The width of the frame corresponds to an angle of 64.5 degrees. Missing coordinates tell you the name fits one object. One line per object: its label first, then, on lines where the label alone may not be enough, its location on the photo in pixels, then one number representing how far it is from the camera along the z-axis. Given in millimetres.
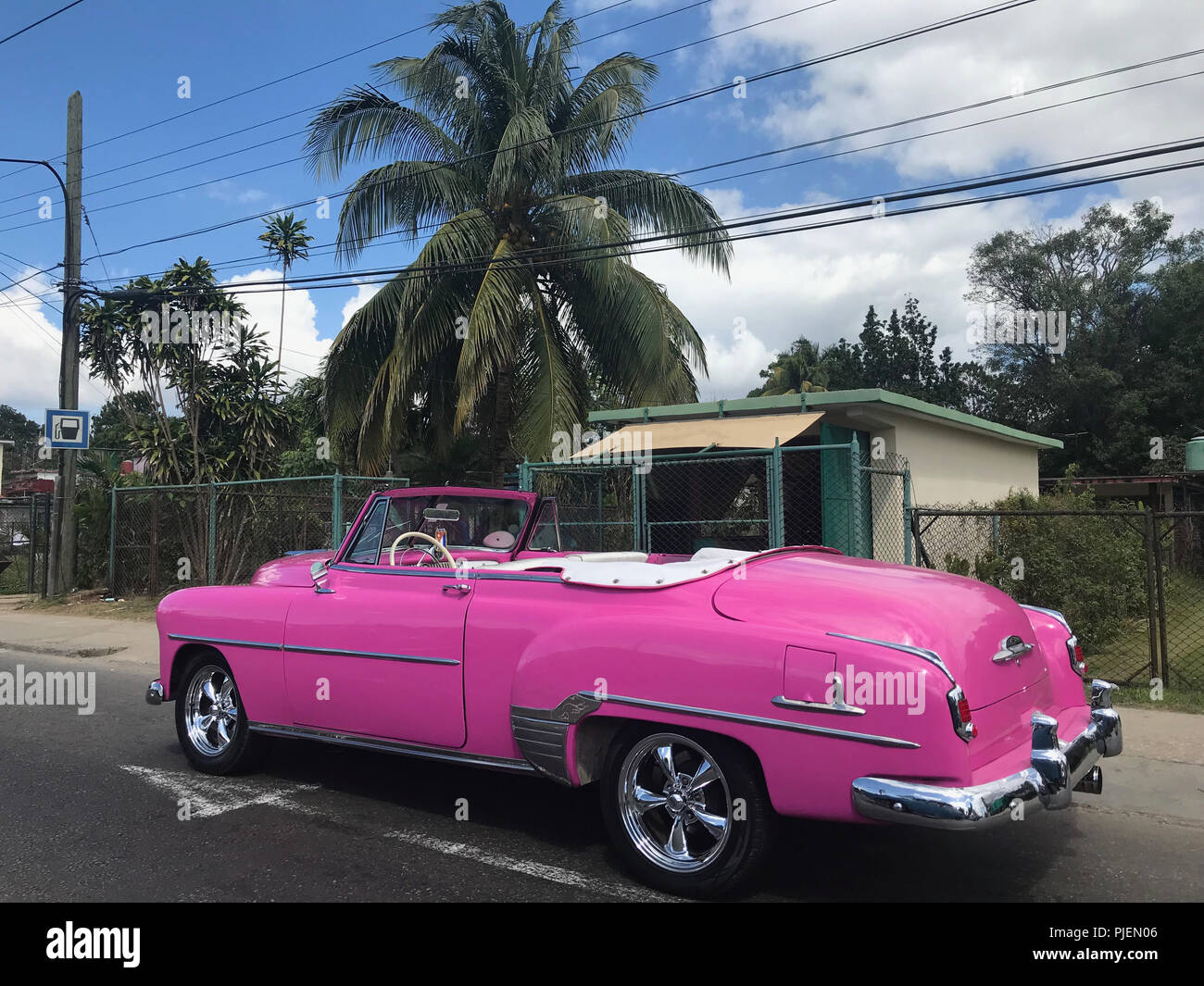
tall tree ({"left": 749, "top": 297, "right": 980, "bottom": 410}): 39375
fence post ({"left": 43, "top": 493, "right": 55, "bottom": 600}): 17344
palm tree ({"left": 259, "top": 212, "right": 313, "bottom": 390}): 20375
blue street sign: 15961
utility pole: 16984
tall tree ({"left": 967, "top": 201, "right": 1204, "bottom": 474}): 29766
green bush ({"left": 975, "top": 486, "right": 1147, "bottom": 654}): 8609
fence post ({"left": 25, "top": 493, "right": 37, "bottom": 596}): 17841
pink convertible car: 3357
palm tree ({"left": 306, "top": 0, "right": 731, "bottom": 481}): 14930
